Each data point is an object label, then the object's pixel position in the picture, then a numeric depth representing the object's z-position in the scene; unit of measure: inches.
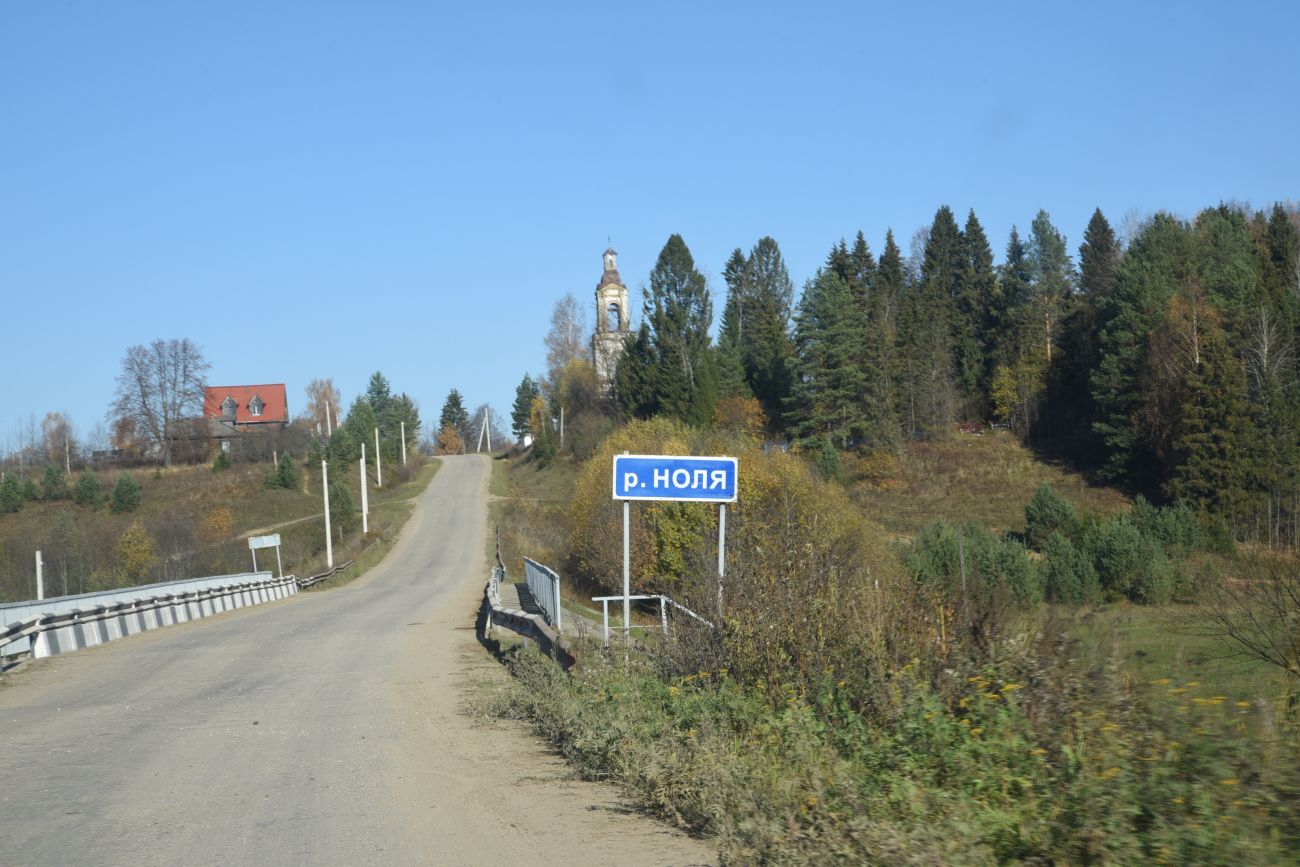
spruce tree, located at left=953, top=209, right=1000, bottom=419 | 4087.1
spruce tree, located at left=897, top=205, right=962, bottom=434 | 3619.6
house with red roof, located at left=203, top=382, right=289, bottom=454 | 5300.2
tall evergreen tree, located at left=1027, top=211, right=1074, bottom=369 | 4015.8
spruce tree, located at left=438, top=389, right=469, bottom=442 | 7224.4
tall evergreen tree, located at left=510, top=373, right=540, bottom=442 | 6456.7
